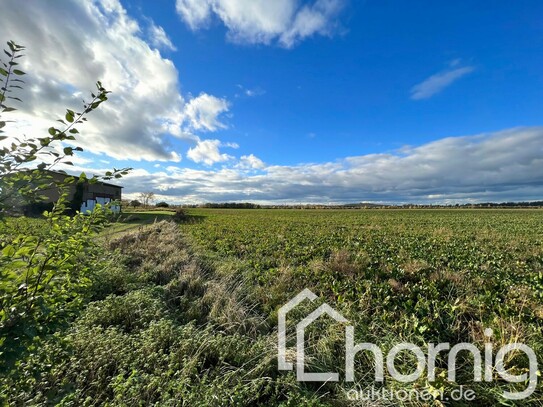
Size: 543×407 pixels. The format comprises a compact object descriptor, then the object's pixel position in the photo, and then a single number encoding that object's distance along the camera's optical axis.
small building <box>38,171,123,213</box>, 31.97
